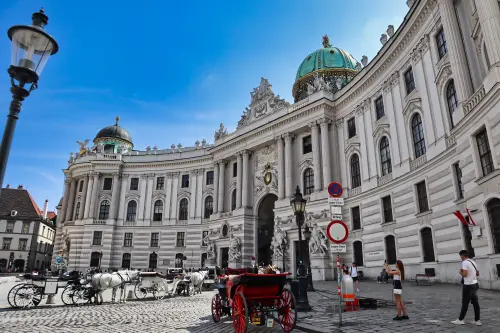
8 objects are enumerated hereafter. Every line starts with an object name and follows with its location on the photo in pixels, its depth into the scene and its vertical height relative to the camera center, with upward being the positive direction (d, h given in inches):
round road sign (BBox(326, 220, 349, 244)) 326.0 +26.5
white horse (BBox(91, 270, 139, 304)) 583.2 -35.3
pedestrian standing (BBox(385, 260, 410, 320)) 332.8 -32.8
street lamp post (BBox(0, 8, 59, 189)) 220.1 +132.1
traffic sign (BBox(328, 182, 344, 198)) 361.4 +72.6
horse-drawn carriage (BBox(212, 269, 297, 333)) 308.3 -34.0
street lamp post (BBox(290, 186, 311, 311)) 436.5 -37.0
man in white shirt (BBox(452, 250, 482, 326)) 297.0 -23.9
